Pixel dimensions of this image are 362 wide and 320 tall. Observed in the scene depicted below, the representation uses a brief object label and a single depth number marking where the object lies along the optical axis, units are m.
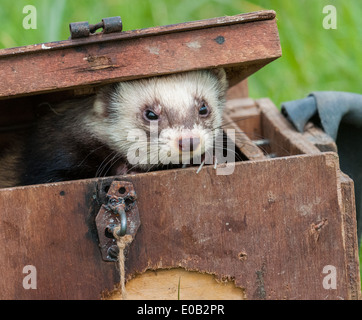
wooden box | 2.20
